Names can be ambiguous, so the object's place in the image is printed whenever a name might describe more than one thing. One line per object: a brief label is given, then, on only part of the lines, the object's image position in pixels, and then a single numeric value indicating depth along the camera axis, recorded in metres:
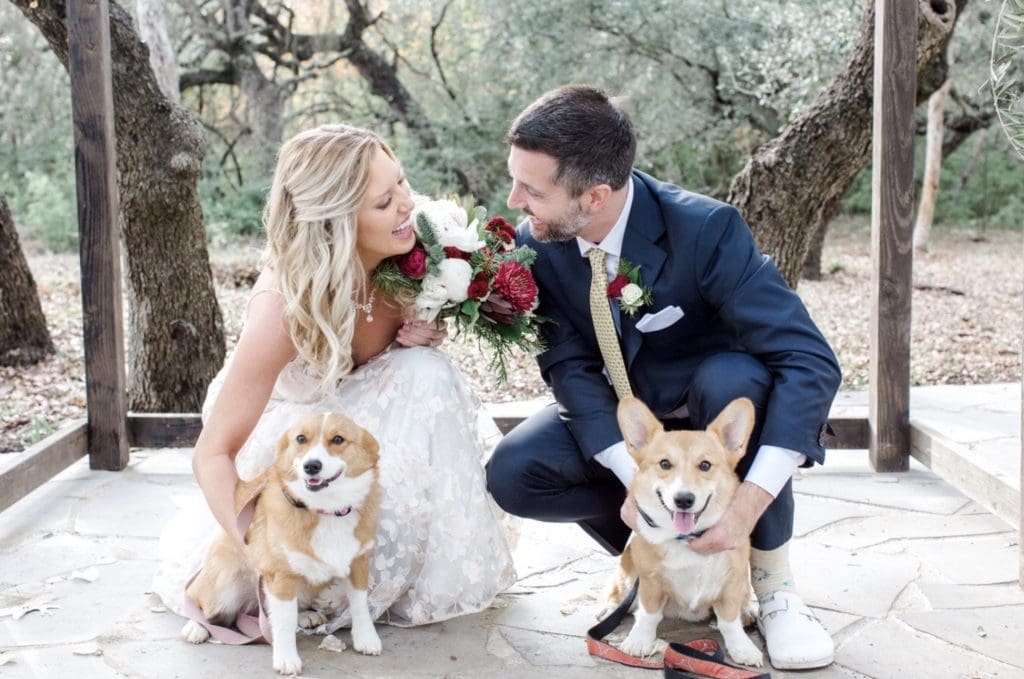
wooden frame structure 4.45
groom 2.91
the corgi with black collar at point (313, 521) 2.77
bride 3.04
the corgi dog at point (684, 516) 2.67
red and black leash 2.75
